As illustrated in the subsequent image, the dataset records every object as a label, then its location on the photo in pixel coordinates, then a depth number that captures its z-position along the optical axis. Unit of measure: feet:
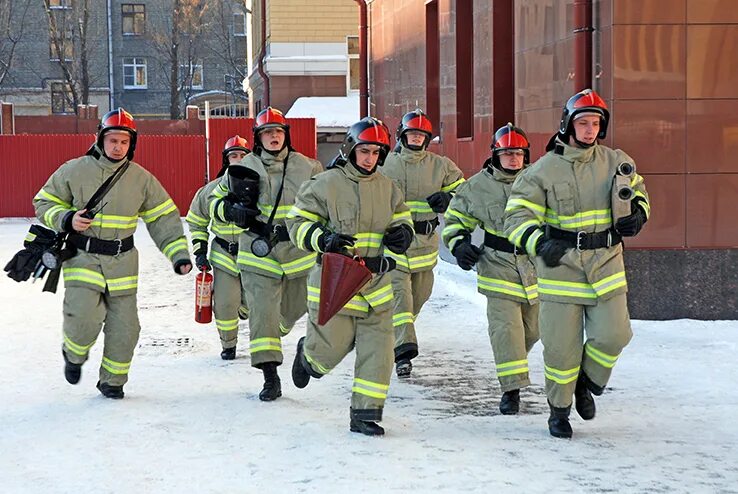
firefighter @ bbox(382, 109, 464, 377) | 61.39
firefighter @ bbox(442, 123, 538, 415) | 52.01
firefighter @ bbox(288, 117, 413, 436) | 47.49
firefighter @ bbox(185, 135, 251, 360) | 64.56
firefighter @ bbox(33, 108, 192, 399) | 53.69
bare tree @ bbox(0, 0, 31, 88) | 343.32
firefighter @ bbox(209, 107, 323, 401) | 55.32
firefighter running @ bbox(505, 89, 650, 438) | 45.90
